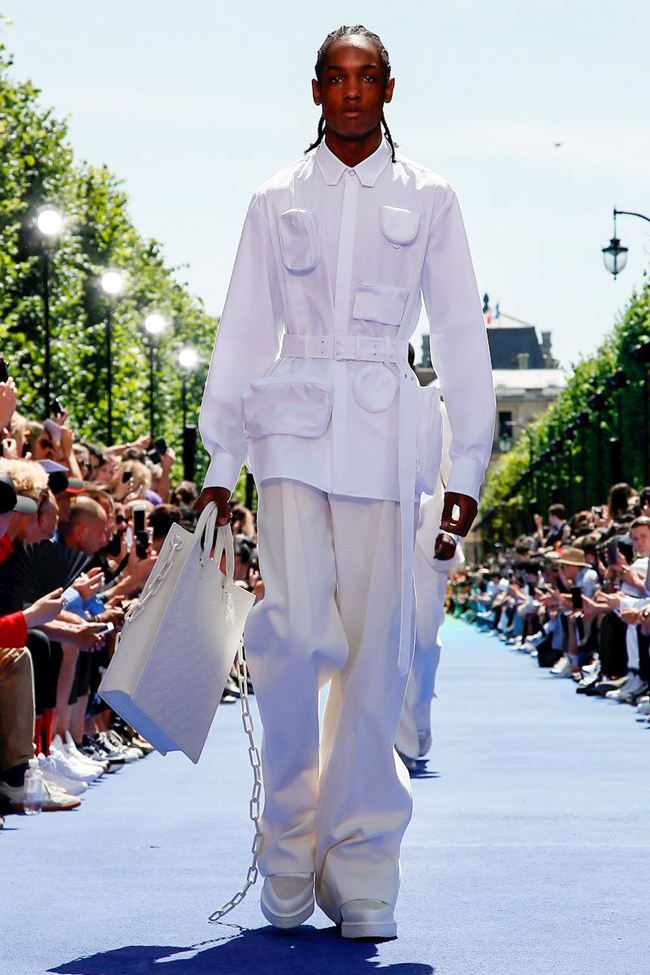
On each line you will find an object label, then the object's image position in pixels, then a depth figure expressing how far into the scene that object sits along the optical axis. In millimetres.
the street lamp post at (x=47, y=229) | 22219
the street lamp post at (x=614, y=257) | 32172
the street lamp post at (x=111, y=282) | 25719
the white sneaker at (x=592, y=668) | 20750
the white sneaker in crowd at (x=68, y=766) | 10047
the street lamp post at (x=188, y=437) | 33094
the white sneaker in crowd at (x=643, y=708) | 16234
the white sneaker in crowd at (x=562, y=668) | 24072
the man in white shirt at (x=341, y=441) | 5672
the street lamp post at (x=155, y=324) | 29938
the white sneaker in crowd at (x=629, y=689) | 17703
